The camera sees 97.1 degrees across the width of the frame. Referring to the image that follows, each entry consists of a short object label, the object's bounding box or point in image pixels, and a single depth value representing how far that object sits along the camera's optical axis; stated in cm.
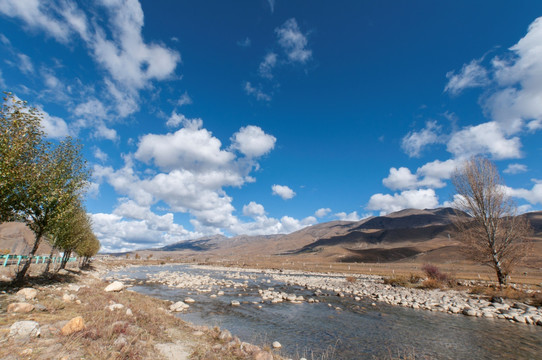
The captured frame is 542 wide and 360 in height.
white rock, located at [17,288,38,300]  1314
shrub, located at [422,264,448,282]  3962
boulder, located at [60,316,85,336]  845
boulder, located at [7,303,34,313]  1048
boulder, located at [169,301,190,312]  2060
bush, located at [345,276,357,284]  4861
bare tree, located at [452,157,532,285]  2797
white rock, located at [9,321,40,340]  766
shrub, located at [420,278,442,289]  3635
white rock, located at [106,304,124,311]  1292
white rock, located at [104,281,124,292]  2216
